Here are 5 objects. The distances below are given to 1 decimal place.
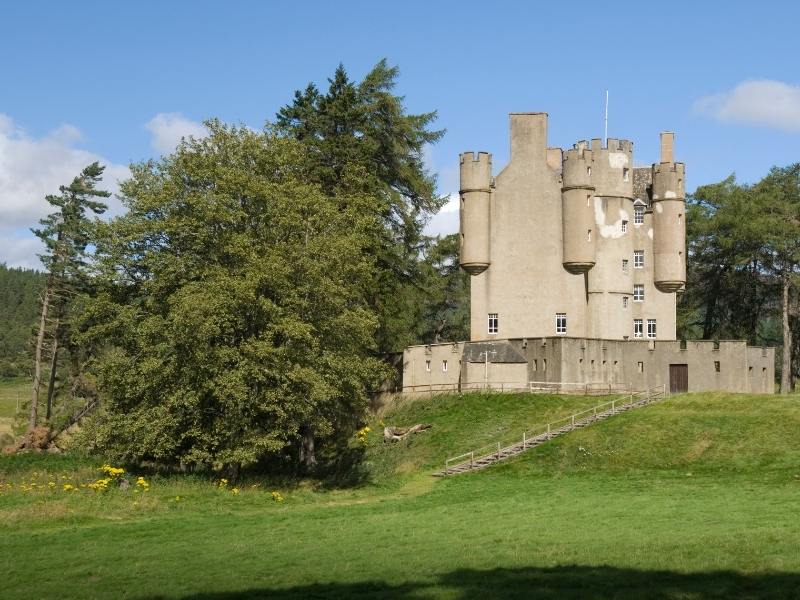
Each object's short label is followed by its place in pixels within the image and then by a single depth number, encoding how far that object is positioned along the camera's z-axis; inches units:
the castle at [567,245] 2568.9
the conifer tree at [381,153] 2391.7
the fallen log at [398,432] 2107.5
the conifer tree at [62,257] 2598.4
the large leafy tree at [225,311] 1589.6
